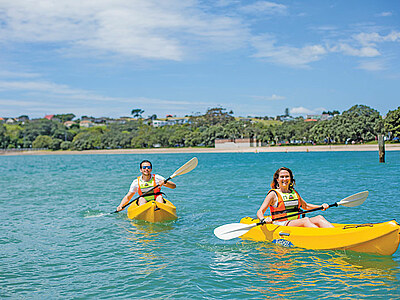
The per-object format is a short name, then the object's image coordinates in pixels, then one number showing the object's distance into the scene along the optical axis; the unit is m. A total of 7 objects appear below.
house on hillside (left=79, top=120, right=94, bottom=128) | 189.00
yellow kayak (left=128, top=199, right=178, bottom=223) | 9.12
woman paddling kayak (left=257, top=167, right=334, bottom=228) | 6.64
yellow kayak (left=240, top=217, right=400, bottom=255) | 5.91
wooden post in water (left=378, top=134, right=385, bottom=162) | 32.72
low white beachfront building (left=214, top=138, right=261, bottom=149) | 92.31
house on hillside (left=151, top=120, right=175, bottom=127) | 185.75
